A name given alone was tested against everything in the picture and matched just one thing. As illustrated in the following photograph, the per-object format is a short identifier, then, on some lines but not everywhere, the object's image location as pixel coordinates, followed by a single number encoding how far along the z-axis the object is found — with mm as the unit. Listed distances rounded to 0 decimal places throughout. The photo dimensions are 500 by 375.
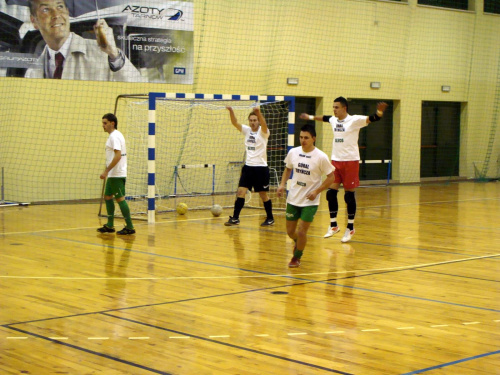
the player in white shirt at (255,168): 11962
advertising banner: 14898
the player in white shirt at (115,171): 10445
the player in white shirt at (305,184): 8008
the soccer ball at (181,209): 13539
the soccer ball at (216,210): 13375
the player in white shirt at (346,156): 10047
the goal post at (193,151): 16078
